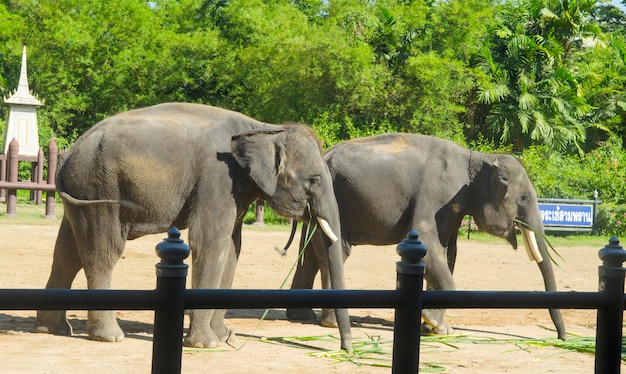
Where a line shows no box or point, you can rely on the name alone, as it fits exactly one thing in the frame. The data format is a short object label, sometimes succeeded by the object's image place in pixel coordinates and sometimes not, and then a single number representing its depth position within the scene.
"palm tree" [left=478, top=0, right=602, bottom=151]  33.03
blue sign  21.97
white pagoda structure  27.78
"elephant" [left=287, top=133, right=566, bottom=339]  9.83
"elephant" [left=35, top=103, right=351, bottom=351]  7.96
